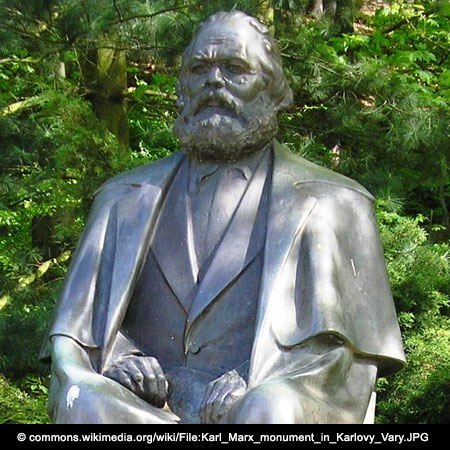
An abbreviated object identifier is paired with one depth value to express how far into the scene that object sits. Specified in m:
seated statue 5.77
